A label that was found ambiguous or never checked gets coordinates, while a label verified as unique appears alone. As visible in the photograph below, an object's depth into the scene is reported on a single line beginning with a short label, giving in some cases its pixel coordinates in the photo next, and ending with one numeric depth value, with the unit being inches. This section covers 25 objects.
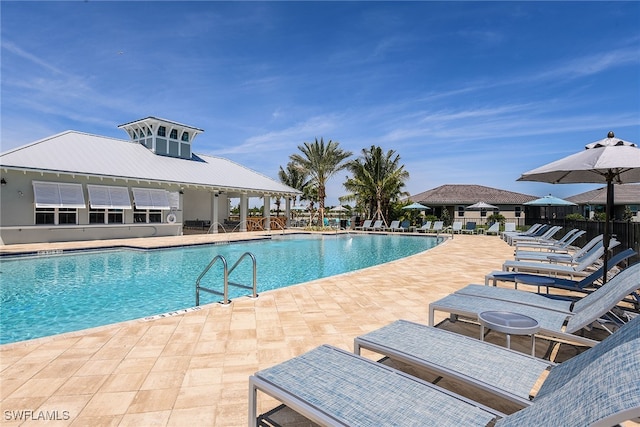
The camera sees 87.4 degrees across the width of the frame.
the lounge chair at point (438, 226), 935.7
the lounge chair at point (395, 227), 1022.0
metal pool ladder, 207.5
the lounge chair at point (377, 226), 1037.5
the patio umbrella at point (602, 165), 164.4
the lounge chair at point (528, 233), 619.0
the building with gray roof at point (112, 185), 565.3
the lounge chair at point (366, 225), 1062.4
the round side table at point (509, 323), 116.0
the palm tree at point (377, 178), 1106.1
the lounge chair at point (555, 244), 392.2
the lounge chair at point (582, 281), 187.3
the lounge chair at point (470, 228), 958.8
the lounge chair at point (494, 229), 852.0
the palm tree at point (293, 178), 1483.8
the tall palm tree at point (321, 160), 1083.9
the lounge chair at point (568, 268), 225.5
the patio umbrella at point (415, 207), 1019.6
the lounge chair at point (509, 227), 812.4
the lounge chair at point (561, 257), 277.3
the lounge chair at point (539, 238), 494.8
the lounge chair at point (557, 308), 111.5
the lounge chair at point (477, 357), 75.7
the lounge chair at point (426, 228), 974.3
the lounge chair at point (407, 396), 49.8
